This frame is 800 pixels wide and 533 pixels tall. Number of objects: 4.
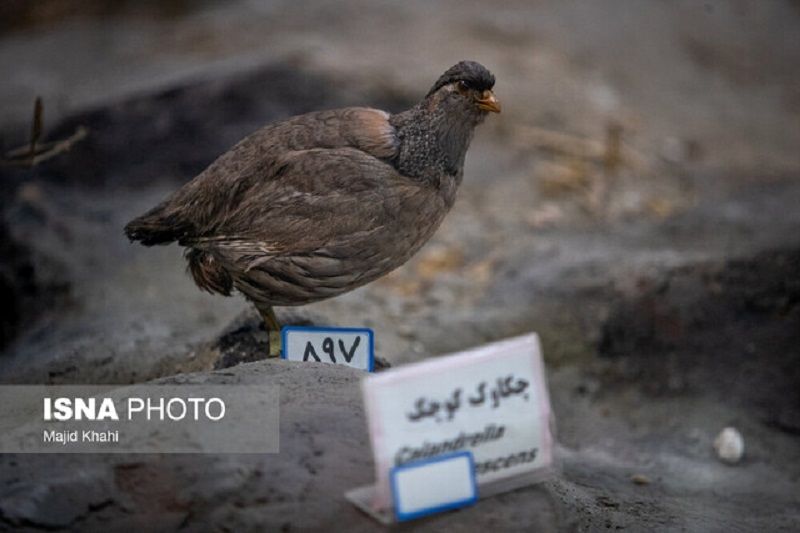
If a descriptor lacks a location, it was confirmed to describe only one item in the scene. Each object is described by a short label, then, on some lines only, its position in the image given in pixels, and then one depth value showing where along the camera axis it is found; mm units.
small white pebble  5281
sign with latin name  2900
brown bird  4031
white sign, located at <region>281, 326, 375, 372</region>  4285
